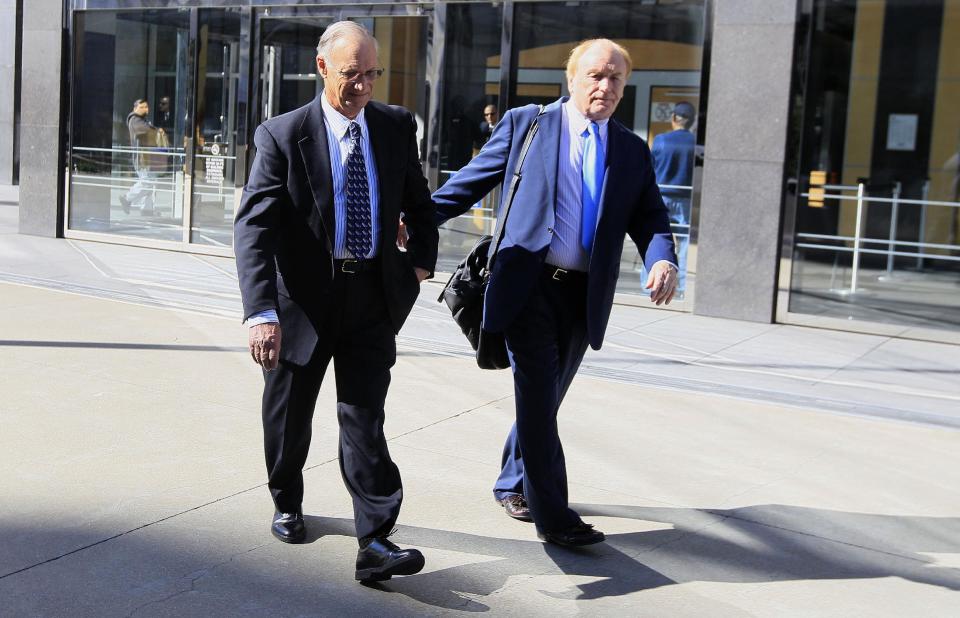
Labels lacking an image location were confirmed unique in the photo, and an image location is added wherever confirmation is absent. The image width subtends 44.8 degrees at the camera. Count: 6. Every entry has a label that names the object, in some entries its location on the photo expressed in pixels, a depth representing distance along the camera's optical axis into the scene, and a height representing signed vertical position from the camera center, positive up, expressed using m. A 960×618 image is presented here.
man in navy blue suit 4.10 -0.27
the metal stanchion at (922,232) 10.20 -0.30
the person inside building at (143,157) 13.41 -0.05
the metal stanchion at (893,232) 10.12 -0.31
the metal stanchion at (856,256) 10.09 -0.53
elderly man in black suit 3.73 -0.32
